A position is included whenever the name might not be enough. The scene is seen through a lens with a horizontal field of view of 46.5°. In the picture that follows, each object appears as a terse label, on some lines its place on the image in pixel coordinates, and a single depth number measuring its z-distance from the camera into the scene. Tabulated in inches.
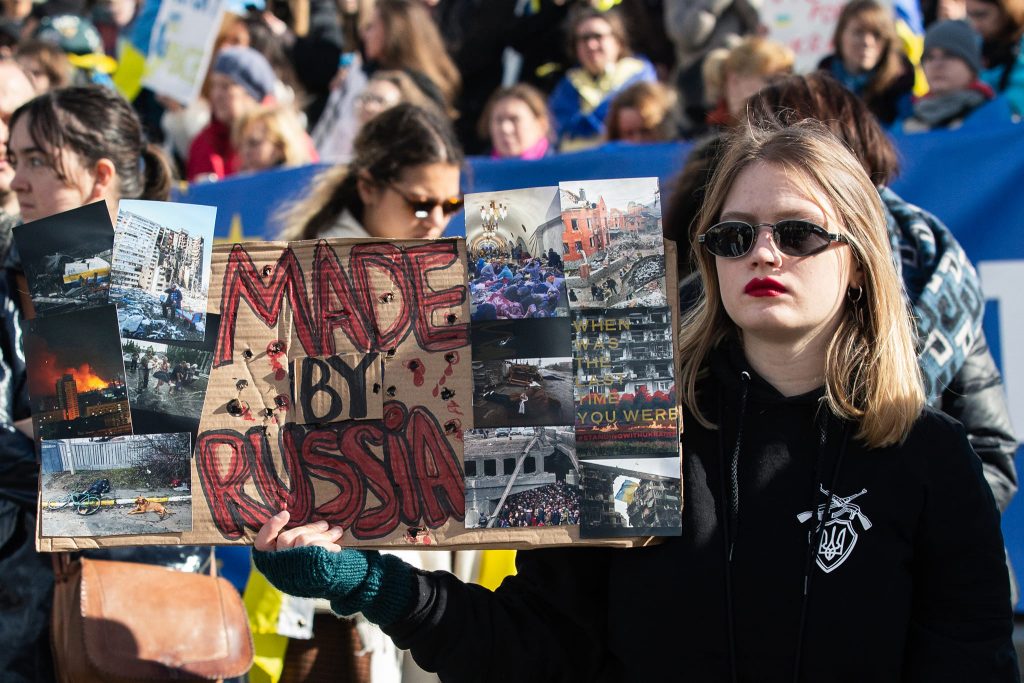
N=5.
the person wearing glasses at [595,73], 246.5
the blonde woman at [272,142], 231.0
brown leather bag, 103.5
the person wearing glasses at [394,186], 138.2
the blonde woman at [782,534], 76.7
